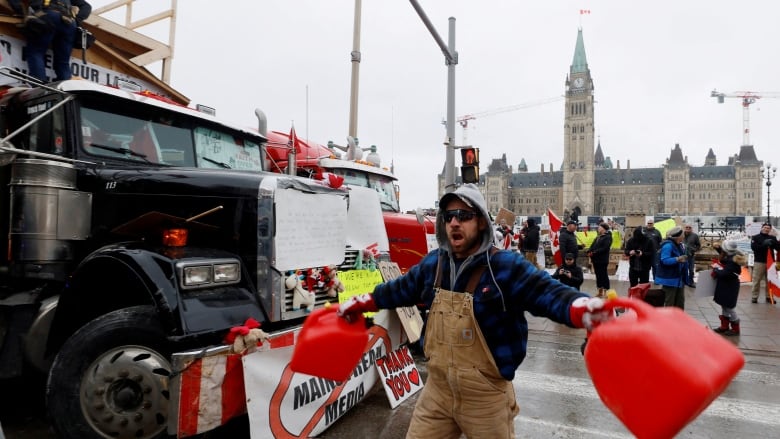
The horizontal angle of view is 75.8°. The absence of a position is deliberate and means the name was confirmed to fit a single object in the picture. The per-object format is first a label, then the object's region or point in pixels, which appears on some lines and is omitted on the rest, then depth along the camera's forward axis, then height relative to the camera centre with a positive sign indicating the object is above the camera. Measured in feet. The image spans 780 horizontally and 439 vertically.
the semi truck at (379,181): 26.03 +2.41
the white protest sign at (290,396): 11.32 -4.51
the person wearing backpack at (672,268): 27.94 -2.42
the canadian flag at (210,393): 10.06 -3.62
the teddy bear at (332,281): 13.96 -1.67
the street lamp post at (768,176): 122.66 +12.41
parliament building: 472.03 +41.99
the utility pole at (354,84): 42.70 +11.80
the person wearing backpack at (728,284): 28.19 -3.35
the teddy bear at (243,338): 10.64 -2.51
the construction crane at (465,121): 510.58 +104.36
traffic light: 38.73 +4.51
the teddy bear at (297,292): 12.45 -1.79
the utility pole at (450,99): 42.45 +10.48
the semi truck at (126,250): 10.92 -0.75
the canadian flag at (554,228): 51.58 -0.45
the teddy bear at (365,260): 16.28 -1.27
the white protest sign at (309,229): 12.44 -0.21
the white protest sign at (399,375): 15.96 -5.12
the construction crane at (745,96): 466.29 +120.40
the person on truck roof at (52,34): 18.78 +7.07
